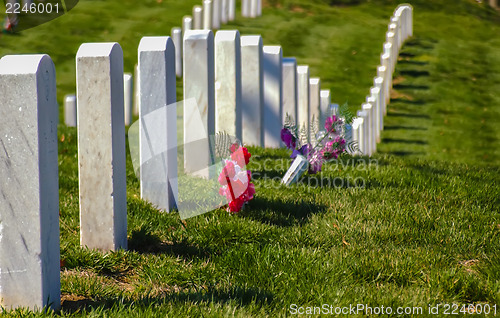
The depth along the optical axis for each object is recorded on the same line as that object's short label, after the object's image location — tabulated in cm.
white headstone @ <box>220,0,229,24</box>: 3064
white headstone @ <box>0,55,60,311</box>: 491
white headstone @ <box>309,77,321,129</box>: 1584
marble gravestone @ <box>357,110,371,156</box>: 1498
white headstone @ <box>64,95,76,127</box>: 1780
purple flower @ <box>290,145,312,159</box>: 946
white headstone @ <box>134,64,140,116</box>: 2128
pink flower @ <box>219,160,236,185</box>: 785
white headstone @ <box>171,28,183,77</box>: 2311
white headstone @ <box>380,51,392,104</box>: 2132
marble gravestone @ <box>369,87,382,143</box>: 1705
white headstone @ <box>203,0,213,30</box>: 2834
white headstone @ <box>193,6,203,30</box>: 2764
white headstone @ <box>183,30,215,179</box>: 874
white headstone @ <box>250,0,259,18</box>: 3322
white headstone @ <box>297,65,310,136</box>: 1454
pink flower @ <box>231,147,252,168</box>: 799
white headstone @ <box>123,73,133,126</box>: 1767
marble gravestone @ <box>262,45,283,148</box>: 1214
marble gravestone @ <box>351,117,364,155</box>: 1475
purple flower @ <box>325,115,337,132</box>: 937
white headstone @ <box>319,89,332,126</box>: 1591
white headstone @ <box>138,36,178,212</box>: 759
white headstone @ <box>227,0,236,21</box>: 3188
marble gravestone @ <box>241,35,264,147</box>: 1100
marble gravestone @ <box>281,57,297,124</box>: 1335
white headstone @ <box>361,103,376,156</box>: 1569
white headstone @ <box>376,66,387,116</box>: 1887
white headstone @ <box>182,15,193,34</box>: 2477
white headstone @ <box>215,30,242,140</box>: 957
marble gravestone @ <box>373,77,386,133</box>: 1801
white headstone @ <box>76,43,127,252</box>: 624
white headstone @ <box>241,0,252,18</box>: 3312
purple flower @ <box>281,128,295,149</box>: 946
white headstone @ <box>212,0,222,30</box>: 2945
